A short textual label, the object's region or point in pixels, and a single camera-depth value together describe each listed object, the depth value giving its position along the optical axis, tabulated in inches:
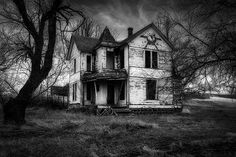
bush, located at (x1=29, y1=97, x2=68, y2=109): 732.0
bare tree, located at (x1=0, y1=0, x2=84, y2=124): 298.0
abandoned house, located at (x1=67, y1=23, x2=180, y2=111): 611.8
